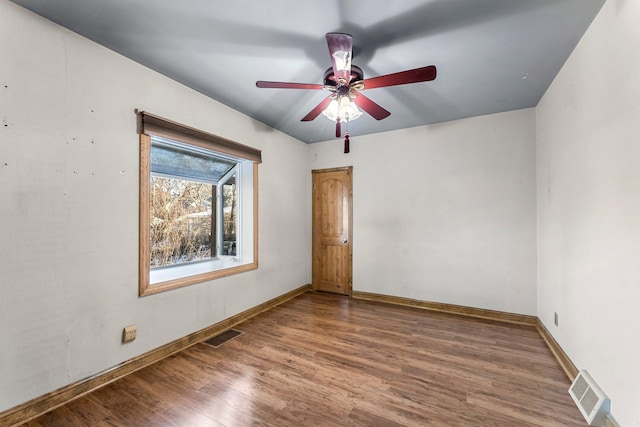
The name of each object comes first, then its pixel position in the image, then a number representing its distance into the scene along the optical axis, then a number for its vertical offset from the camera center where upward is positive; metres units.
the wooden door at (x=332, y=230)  4.36 -0.27
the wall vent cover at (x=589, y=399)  1.59 -1.22
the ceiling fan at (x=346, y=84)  1.67 +0.97
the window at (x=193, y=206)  2.34 +0.12
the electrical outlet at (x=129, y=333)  2.13 -0.97
